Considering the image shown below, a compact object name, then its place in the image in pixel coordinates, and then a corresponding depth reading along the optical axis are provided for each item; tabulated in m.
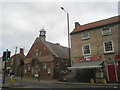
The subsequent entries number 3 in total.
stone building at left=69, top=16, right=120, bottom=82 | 19.91
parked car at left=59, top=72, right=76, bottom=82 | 22.24
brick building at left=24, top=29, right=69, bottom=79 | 30.50
